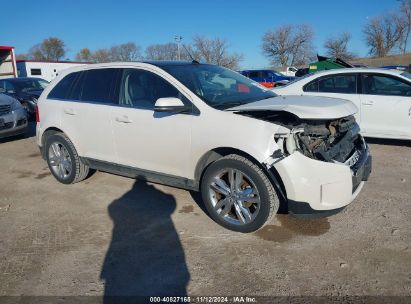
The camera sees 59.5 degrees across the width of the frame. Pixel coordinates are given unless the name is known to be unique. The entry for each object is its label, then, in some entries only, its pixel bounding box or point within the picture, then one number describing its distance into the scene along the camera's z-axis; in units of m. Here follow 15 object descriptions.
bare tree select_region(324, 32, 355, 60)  74.31
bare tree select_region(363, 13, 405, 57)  72.94
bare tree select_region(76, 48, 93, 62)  90.55
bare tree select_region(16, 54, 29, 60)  89.43
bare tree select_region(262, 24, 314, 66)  79.19
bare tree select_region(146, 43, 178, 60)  74.06
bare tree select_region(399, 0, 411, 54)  72.06
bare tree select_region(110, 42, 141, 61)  81.94
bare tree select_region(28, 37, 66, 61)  92.50
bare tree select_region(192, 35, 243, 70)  61.56
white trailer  34.50
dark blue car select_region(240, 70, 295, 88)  23.36
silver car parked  8.19
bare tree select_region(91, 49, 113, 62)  82.69
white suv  3.31
